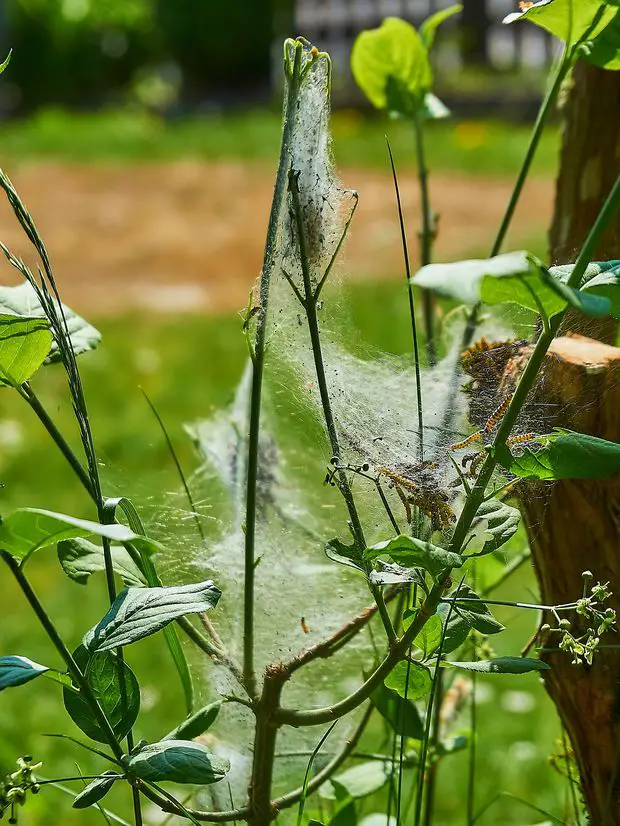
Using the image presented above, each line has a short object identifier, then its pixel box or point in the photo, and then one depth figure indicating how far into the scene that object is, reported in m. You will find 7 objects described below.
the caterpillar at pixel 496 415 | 1.12
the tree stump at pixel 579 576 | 1.23
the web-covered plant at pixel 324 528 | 1.05
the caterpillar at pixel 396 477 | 1.11
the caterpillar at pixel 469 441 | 1.12
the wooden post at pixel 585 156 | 1.45
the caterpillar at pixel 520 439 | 1.10
